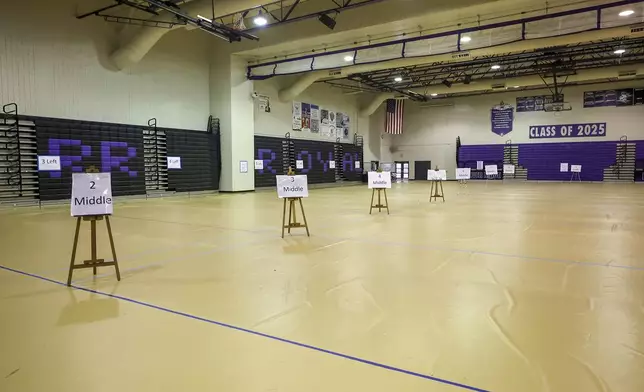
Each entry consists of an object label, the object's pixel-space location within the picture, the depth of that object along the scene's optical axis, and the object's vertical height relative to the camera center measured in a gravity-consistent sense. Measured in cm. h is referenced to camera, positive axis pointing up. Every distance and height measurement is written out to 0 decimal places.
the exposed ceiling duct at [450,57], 1237 +425
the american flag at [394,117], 2497 +352
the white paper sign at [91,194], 389 -17
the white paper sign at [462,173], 1797 +3
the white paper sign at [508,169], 2602 +29
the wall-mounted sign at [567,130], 2430 +262
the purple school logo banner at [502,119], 2656 +362
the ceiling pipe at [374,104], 2562 +449
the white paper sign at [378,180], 939 -13
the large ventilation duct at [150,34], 1094 +438
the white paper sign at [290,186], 641 -17
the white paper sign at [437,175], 1298 -3
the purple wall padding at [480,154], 2714 +130
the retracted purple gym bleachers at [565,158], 2428 +93
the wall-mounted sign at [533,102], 2527 +446
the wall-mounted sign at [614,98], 2311 +437
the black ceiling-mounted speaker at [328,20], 1167 +451
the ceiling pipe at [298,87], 1892 +420
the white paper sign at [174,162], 1520 +50
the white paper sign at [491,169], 2625 +29
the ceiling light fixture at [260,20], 1111 +426
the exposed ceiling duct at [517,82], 1952 +489
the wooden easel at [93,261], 383 -84
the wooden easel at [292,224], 638 -78
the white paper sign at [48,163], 1150 +40
